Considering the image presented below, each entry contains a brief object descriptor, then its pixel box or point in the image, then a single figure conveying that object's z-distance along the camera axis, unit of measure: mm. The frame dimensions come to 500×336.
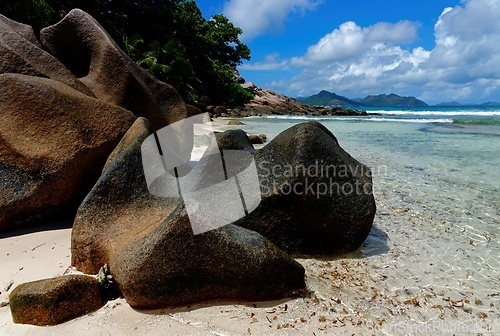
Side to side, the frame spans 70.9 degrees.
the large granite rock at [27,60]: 4363
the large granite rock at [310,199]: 3332
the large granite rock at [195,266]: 2410
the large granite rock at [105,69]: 5172
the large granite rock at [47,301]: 2223
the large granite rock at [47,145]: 3594
